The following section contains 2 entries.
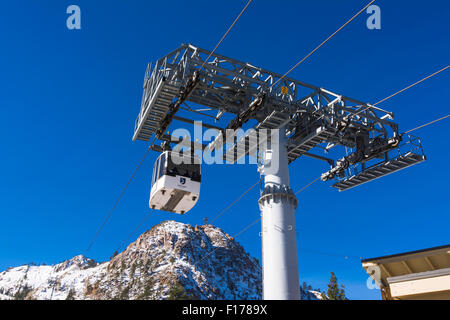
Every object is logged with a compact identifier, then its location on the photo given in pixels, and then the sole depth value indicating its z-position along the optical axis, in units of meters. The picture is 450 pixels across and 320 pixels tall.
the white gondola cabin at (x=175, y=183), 20.45
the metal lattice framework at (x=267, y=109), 18.75
